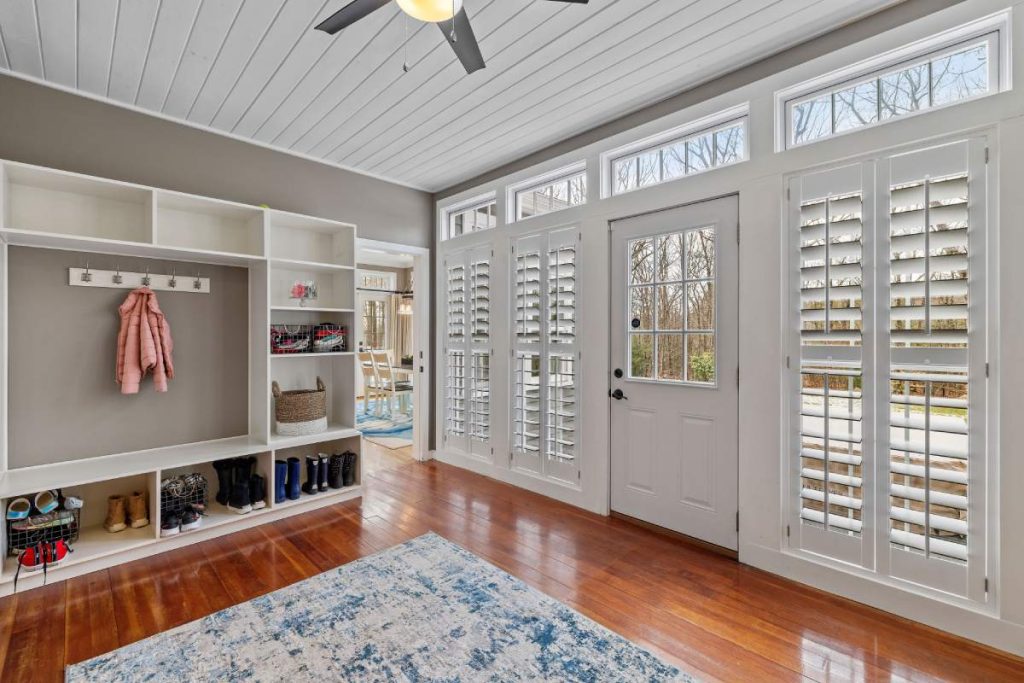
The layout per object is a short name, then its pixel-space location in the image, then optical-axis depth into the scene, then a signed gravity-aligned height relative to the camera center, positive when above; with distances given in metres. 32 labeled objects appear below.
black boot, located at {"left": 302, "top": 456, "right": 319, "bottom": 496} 3.50 -1.07
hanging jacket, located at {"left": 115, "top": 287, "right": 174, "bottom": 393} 2.86 -0.03
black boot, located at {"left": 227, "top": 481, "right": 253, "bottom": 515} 3.10 -1.10
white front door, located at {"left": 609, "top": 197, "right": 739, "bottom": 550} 2.71 -0.20
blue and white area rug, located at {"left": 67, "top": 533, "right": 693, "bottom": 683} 1.77 -1.30
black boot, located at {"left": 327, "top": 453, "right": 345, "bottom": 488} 3.61 -1.07
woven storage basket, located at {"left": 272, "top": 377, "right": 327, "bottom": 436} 3.36 -0.55
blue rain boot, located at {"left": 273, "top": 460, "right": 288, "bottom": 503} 3.30 -1.04
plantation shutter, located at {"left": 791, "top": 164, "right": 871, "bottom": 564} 2.21 -0.12
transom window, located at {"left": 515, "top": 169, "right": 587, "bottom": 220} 3.56 +1.19
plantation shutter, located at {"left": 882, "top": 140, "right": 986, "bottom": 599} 1.92 -0.12
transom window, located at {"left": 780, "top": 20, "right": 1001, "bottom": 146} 1.97 +1.20
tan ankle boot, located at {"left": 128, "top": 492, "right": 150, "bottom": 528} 2.84 -1.10
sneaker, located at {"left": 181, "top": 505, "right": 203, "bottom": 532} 2.83 -1.15
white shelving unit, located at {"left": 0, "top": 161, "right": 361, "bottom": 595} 2.54 +0.35
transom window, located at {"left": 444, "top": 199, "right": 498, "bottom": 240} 4.30 +1.19
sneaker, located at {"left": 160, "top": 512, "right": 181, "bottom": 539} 2.76 -1.15
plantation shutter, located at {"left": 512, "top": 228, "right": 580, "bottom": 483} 3.52 -0.15
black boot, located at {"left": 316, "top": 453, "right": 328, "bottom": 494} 3.55 -1.07
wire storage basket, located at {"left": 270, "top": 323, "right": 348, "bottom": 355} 3.45 +0.00
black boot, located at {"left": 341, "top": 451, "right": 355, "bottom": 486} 3.65 -1.06
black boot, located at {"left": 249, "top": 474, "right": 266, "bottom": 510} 3.17 -1.09
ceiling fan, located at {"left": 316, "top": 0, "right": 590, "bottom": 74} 1.56 +1.20
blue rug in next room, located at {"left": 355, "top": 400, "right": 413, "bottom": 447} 5.61 -1.24
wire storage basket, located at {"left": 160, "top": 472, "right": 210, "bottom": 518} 2.88 -1.02
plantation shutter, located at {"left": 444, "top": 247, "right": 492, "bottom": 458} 4.19 -0.14
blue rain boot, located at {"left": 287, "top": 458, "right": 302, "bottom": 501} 3.36 -1.05
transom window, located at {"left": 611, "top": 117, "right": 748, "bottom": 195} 2.73 +1.19
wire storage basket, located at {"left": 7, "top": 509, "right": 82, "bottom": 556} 2.38 -1.03
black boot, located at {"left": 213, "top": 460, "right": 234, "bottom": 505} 3.22 -1.00
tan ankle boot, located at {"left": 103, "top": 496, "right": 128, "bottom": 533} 2.78 -1.10
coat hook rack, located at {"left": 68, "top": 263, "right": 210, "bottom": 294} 2.80 +0.38
